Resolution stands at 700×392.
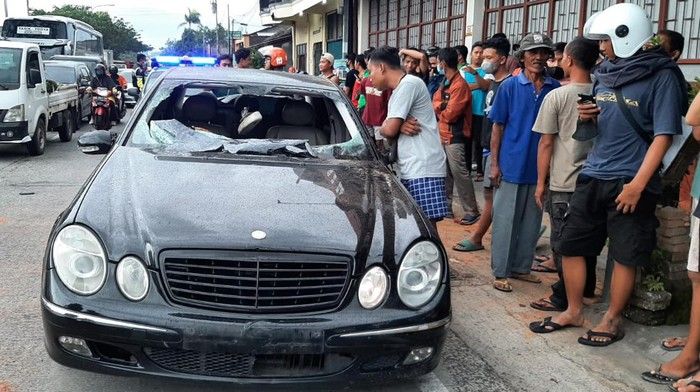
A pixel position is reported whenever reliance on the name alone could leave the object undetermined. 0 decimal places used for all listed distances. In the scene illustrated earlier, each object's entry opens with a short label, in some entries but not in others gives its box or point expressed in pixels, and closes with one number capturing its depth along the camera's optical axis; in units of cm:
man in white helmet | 343
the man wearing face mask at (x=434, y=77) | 780
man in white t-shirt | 459
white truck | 1012
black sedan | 262
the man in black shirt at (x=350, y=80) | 1123
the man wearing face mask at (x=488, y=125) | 571
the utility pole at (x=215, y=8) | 6993
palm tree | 9450
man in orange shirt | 654
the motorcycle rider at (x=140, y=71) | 1937
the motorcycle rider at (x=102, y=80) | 1464
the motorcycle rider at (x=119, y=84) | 1777
